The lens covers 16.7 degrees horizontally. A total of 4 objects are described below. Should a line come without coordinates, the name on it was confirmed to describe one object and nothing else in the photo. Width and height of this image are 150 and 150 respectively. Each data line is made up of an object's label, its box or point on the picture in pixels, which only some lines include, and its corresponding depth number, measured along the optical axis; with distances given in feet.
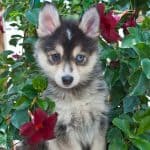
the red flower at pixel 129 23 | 2.65
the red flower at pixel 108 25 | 2.54
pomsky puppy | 2.73
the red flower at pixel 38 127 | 2.25
